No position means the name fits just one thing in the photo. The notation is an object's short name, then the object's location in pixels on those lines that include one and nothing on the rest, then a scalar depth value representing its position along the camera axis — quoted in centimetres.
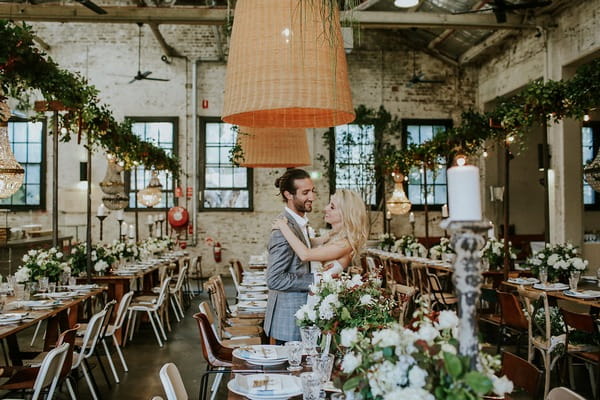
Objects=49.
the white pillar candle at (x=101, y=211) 869
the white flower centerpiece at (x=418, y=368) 147
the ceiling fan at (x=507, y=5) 765
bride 341
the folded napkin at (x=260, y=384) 248
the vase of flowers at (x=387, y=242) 1288
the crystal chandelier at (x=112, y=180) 898
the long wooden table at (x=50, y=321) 430
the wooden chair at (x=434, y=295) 795
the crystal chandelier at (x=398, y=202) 1144
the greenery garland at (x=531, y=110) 644
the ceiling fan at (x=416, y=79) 1350
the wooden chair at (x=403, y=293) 380
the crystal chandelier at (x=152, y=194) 1091
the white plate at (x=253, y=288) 697
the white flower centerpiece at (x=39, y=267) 593
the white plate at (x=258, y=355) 297
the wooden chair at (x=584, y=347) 450
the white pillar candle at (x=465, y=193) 142
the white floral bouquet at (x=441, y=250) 1020
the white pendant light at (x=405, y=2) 803
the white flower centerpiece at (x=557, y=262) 646
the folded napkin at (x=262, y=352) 303
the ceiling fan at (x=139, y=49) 1471
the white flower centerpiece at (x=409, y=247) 1135
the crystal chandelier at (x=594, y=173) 618
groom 339
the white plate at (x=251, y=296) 630
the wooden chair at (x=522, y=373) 251
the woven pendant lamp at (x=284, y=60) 207
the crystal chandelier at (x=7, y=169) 504
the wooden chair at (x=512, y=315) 560
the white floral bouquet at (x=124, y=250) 860
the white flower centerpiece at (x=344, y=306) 255
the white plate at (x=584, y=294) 563
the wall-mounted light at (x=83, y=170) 1409
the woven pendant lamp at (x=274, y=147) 546
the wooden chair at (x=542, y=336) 497
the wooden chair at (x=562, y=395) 222
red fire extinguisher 1466
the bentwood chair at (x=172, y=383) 236
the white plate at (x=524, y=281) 687
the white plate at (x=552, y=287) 618
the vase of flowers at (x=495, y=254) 813
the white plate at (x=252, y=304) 587
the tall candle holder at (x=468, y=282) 146
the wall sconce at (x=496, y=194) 1240
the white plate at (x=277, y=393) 243
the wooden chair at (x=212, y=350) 397
